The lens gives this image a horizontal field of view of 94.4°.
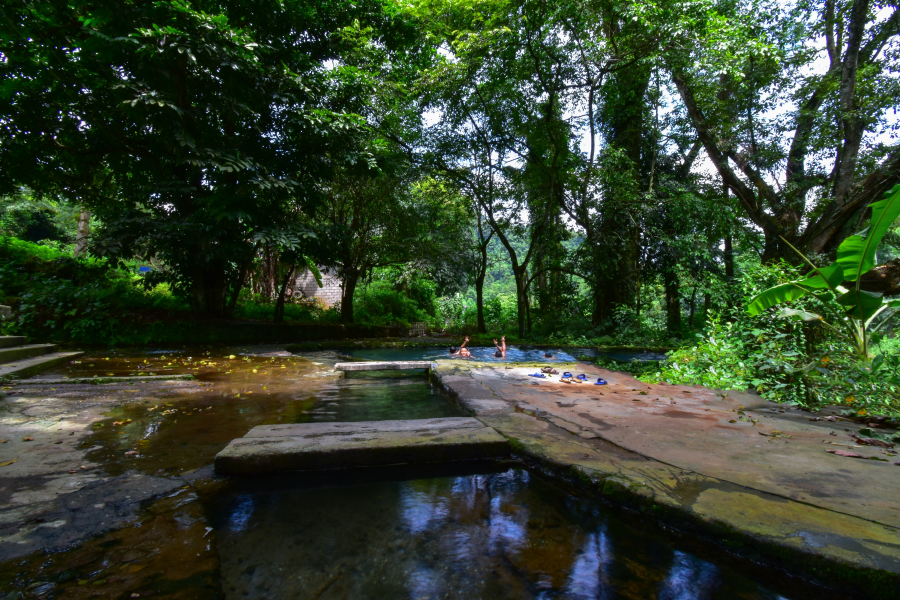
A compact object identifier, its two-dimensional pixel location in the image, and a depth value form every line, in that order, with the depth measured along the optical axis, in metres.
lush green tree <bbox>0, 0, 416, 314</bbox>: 7.06
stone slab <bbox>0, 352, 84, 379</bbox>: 4.66
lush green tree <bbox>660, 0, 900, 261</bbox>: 8.46
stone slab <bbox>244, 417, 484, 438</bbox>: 2.79
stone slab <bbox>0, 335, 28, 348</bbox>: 5.69
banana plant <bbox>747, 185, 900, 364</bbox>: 3.41
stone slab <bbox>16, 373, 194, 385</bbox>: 4.45
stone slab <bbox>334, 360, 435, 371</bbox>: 6.50
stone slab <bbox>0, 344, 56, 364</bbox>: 5.23
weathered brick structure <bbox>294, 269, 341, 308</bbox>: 20.69
